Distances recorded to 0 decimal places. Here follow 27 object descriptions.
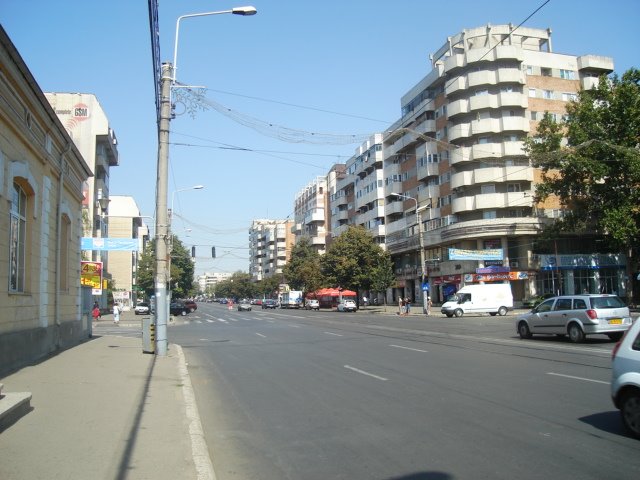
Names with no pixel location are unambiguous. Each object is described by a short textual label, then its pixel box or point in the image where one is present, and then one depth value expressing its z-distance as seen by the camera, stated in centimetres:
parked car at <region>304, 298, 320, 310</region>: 7669
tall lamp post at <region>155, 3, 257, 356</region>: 1629
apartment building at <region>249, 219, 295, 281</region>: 15125
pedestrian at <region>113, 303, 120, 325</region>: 4125
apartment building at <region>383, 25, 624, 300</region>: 5331
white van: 4153
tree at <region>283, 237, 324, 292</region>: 8425
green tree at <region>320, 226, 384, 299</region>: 6141
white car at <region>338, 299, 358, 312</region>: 6159
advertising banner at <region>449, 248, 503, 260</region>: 4956
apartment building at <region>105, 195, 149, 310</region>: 8881
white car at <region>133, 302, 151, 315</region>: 5975
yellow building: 1152
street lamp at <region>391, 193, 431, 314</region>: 4659
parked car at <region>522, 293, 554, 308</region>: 4450
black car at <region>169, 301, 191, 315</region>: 5634
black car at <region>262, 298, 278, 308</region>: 8762
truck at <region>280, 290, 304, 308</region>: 8738
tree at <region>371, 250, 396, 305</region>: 6003
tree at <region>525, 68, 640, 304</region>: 4366
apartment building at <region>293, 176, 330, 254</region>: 10875
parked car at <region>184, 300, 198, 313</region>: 6975
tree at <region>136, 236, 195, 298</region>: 6750
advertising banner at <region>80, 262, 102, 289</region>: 3241
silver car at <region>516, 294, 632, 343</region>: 1750
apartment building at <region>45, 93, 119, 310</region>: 6034
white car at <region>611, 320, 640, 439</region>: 633
